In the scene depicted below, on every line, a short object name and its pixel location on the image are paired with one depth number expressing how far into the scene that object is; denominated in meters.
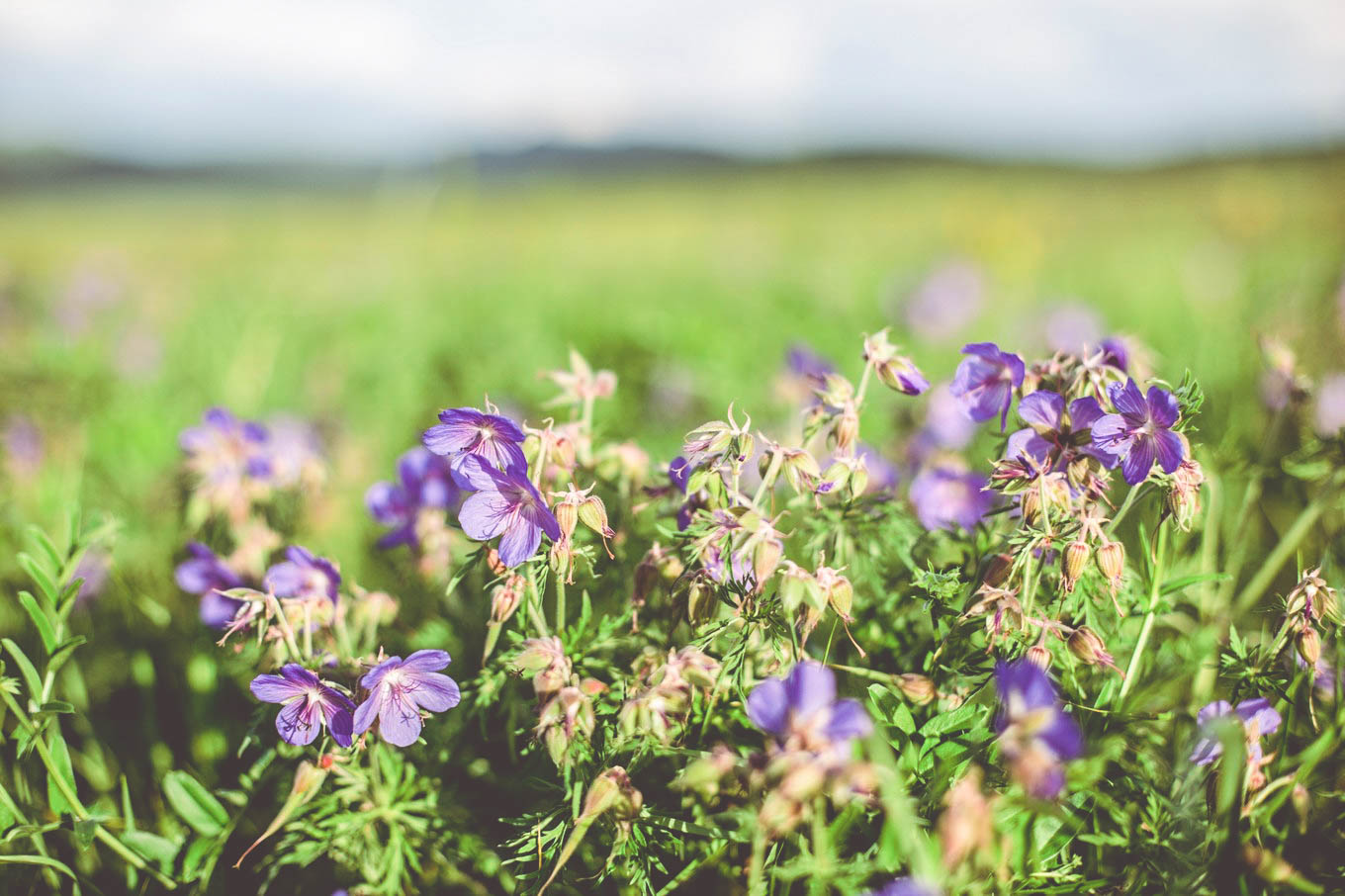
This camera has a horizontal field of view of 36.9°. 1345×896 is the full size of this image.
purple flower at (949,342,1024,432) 0.68
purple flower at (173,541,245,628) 0.76
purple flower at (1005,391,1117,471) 0.66
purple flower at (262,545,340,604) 0.70
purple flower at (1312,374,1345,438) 0.93
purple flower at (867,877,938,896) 0.58
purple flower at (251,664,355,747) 0.65
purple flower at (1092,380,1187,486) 0.64
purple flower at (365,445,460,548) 0.77
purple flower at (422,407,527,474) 0.64
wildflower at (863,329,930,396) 0.69
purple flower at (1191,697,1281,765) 0.65
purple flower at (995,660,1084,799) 0.57
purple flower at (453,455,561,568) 0.64
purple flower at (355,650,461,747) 0.64
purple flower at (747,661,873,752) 0.59
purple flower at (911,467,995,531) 0.74
